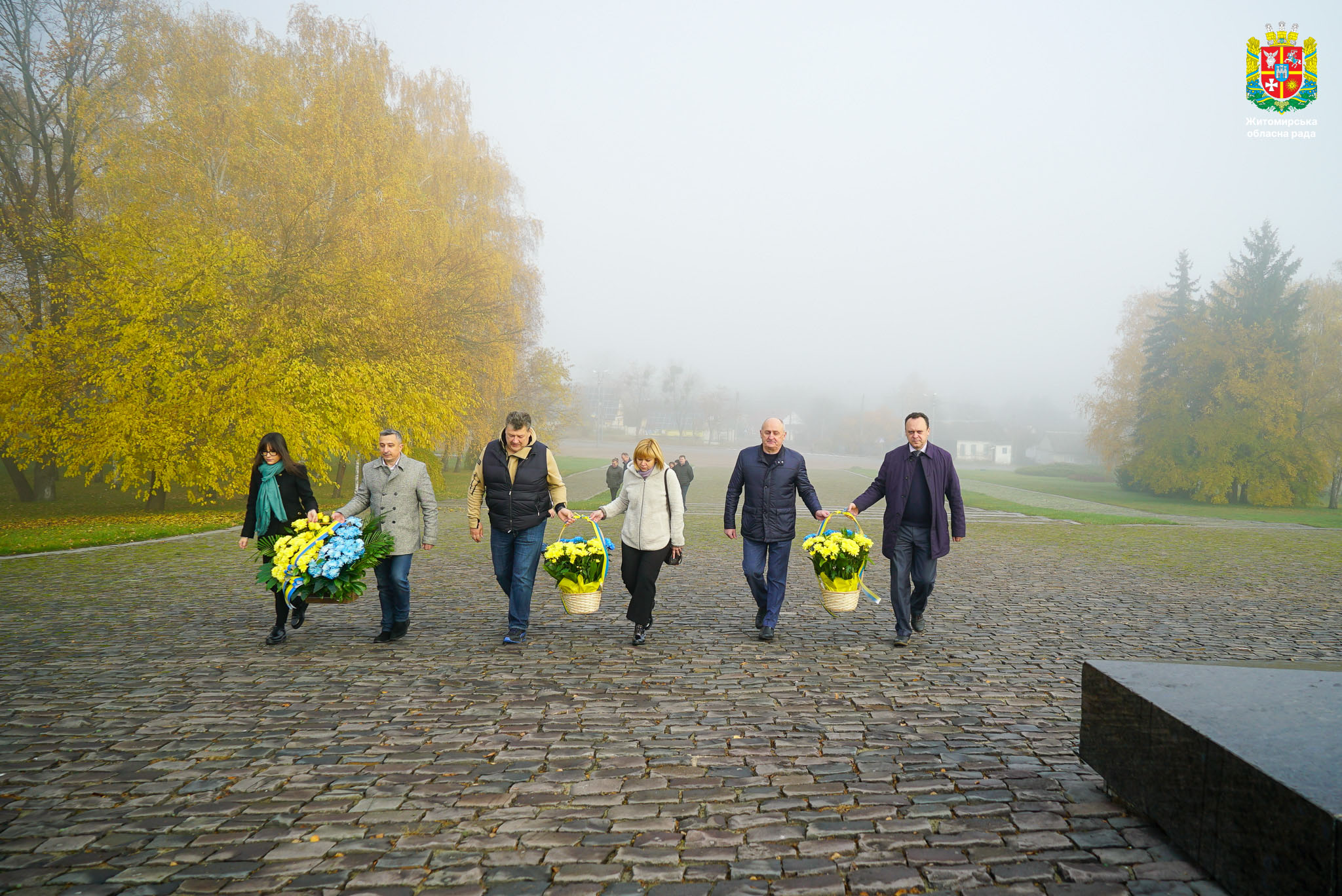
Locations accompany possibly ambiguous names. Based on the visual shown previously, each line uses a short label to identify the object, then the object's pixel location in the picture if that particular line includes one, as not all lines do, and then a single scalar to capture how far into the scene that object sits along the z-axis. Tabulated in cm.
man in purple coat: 732
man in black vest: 721
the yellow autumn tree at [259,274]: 1792
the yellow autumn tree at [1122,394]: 4369
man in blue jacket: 754
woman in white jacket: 735
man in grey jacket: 733
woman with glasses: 753
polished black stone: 264
